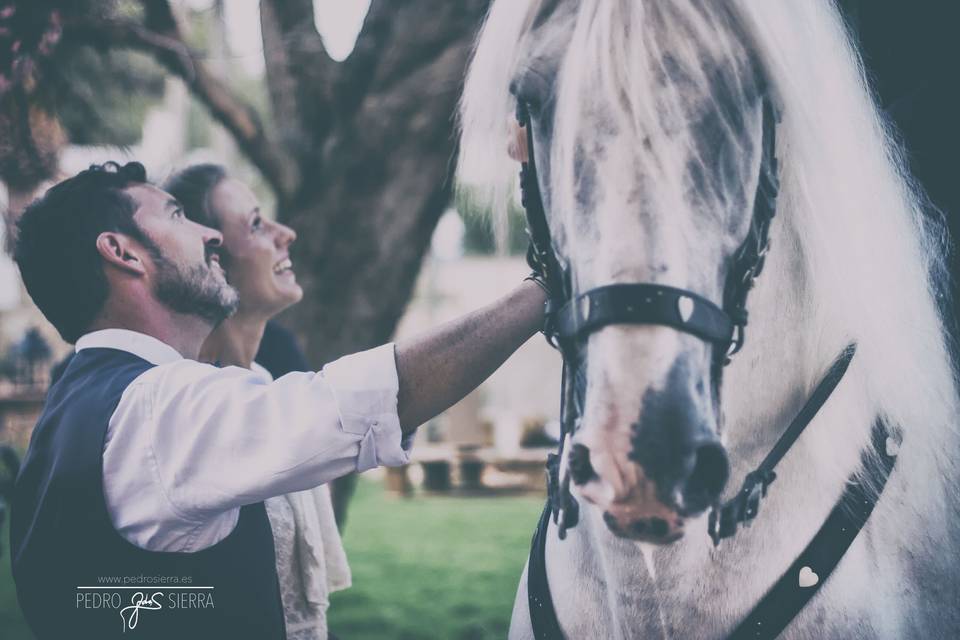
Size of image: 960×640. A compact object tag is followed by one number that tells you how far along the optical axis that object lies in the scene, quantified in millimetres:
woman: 2367
